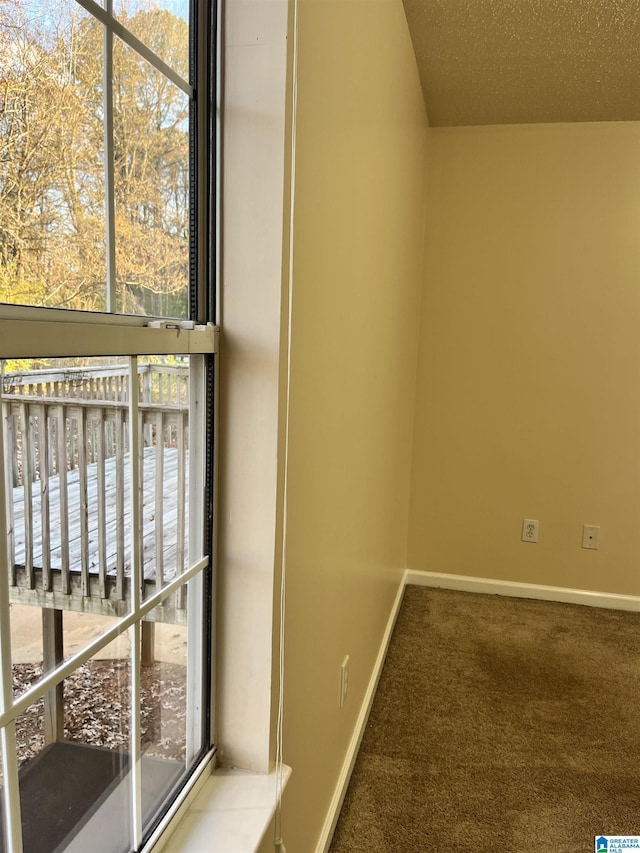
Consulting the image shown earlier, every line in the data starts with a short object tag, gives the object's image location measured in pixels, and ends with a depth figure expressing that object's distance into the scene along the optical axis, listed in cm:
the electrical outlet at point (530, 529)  312
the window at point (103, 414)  58
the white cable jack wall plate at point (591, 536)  305
